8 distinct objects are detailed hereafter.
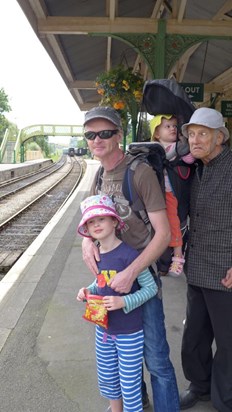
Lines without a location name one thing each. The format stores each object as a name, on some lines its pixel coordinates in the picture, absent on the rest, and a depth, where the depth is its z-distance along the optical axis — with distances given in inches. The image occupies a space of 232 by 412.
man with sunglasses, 79.6
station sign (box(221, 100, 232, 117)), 476.1
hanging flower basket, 234.4
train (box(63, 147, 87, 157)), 3487.9
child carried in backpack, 86.4
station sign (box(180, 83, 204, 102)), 359.6
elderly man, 87.7
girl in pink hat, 80.1
